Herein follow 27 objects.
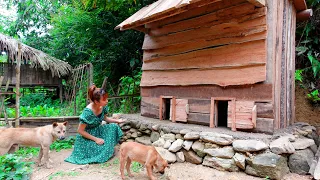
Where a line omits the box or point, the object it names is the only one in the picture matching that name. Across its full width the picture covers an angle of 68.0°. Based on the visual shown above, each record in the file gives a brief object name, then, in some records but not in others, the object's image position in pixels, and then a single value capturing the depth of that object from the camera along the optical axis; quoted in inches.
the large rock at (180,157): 171.1
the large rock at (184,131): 175.2
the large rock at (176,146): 172.9
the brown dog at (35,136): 174.7
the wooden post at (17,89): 226.5
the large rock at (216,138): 153.1
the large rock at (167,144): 178.1
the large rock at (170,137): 183.0
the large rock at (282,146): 135.9
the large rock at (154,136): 201.0
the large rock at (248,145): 139.8
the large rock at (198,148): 162.9
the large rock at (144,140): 211.4
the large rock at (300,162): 140.8
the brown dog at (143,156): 141.4
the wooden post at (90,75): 271.6
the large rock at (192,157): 164.4
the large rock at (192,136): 166.6
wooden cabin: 161.2
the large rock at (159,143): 183.2
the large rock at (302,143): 148.3
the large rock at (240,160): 142.6
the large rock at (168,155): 170.4
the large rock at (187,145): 168.7
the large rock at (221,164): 148.0
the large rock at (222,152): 150.6
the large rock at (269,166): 133.0
